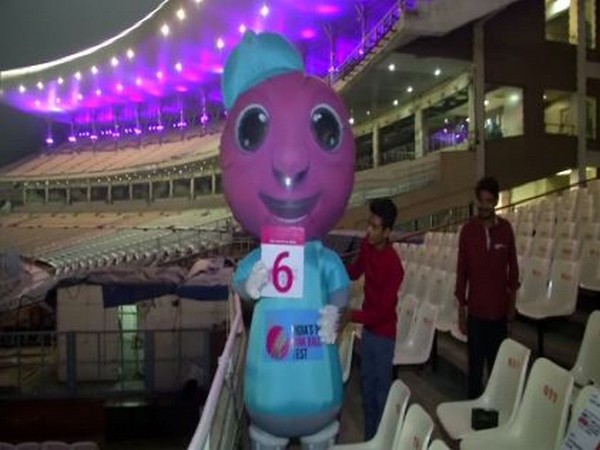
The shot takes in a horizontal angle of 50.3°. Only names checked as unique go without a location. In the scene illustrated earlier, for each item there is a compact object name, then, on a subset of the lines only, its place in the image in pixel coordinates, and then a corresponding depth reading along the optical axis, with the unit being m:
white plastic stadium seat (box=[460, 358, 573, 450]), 2.72
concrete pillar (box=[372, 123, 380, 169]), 25.38
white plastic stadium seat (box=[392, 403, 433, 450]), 2.47
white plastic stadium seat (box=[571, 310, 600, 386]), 3.45
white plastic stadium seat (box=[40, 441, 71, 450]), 7.72
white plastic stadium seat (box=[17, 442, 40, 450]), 7.77
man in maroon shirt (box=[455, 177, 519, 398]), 3.93
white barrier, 2.10
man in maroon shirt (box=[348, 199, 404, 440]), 3.65
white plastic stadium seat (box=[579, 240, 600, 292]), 5.35
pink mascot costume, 3.43
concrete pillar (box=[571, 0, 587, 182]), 19.97
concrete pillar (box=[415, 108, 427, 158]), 23.09
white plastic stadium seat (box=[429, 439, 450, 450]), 2.20
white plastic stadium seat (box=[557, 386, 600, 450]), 2.03
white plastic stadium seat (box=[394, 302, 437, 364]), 4.64
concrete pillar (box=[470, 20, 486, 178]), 18.66
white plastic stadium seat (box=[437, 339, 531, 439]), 3.29
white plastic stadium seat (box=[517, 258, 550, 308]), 5.38
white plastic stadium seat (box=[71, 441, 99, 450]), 7.67
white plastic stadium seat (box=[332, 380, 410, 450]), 3.01
